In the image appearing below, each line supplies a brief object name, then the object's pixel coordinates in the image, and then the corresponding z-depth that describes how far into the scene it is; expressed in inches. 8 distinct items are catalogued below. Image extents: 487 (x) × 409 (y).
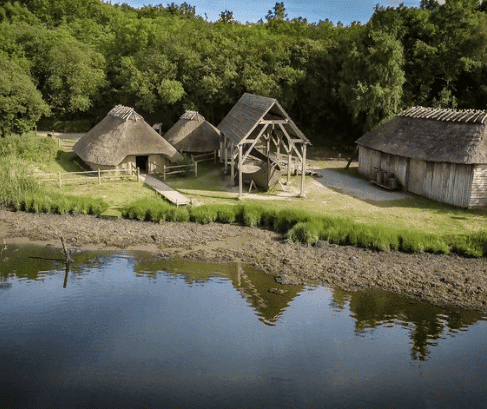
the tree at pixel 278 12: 2465.8
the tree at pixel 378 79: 1246.9
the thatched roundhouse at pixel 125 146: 1087.0
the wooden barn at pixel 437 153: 904.3
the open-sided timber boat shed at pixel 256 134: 976.3
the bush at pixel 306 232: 757.9
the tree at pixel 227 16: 2316.4
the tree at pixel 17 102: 1202.6
